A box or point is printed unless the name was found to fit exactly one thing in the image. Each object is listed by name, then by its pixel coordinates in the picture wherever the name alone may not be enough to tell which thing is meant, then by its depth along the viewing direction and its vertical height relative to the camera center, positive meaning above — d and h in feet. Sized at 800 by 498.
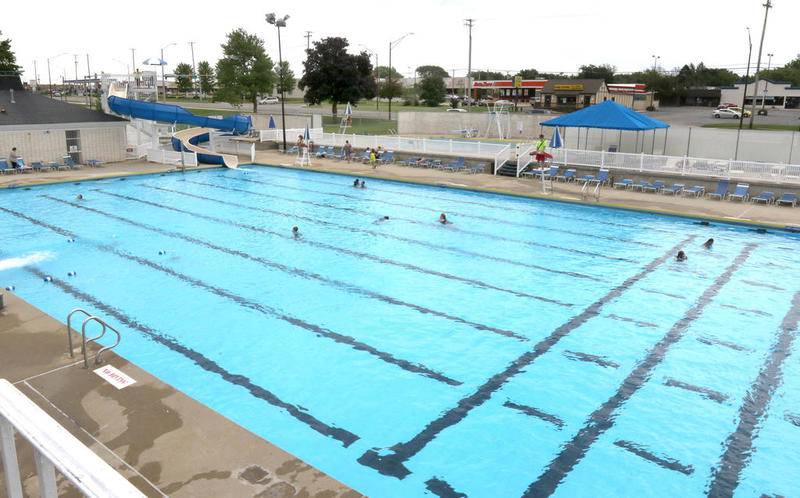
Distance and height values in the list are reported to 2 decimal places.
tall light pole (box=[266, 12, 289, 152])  100.89 +17.13
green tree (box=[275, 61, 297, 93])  261.44 +19.11
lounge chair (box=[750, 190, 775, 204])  68.69 -8.45
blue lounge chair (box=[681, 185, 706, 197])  73.15 -8.31
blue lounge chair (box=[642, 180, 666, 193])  76.13 -8.15
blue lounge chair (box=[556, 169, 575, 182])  83.46 -7.39
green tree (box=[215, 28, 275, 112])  189.88 +16.65
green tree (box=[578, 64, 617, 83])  325.42 +28.51
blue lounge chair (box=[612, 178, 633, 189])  78.29 -8.00
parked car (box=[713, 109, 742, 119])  200.38 +3.54
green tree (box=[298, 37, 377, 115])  180.86 +14.92
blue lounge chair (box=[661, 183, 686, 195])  74.23 -8.18
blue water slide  95.71 +1.32
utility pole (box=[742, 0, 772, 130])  114.11 +18.89
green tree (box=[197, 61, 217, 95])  338.62 +28.25
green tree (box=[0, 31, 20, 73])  177.88 +18.41
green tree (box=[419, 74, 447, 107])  273.95 +14.19
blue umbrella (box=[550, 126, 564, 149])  83.15 -2.57
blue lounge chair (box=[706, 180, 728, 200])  71.67 -8.09
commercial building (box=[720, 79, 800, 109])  267.59 +13.92
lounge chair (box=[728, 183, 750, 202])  70.28 -8.15
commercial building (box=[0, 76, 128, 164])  89.86 -1.84
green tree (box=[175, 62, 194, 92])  359.25 +26.75
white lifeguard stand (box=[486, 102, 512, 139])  143.43 -0.43
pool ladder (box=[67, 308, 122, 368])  24.04 -9.55
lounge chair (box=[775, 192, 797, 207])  67.15 -8.52
